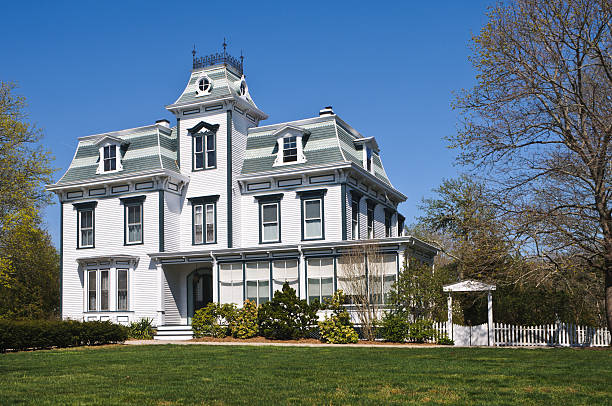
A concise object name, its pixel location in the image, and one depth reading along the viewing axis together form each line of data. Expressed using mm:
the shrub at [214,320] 27125
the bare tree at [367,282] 25094
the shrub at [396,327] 24047
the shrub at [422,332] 23875
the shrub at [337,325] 24500
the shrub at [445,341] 23469
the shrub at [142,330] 28812
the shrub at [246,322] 26547
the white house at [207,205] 28781
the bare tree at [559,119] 19391
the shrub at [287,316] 25500
